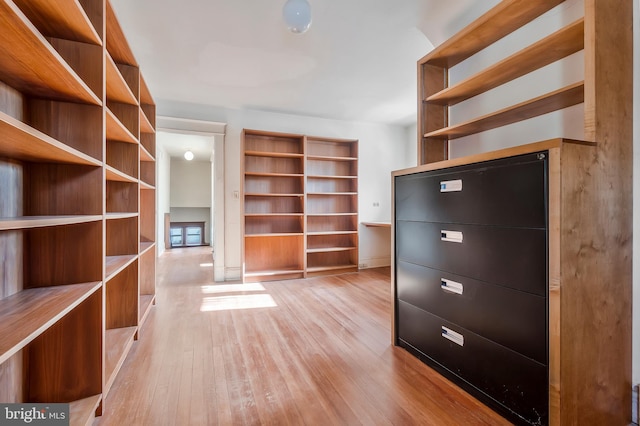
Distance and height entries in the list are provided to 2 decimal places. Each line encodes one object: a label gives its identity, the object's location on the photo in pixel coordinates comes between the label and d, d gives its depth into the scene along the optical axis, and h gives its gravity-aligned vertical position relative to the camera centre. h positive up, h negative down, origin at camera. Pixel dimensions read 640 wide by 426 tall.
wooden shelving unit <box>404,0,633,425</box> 1.13 -0.09
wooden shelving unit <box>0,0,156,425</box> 1.09 +0.02
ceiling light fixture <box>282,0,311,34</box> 1.86 +1.24
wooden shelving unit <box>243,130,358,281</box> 4.18 +0.08
